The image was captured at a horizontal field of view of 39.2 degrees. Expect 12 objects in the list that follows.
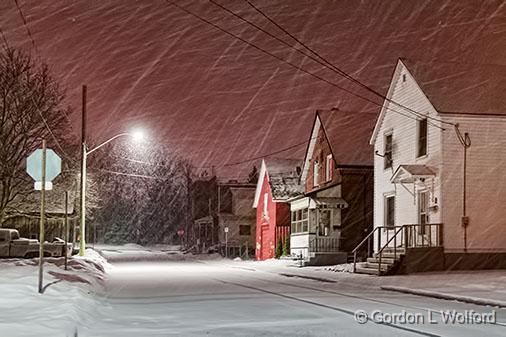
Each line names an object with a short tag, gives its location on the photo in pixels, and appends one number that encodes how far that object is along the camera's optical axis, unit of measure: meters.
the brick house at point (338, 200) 40.66
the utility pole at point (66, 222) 19.14
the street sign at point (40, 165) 14.36
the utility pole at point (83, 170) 32.47
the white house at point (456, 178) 28.25
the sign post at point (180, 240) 97.39
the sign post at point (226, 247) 60.27
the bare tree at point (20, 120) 38.44
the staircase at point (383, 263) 27.40
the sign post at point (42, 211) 13.72
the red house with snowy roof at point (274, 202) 51.78
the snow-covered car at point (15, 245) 36.56
